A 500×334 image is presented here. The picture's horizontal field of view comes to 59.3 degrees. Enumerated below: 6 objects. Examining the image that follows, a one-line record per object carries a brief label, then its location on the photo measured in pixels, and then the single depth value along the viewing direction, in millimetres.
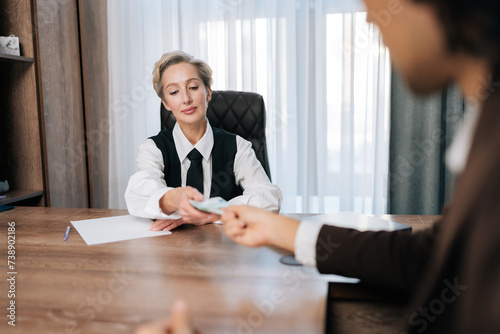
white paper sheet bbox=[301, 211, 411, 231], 1314
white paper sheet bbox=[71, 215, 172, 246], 1312
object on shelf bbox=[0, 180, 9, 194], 2309
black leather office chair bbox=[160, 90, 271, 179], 2162
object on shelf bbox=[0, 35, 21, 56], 2289
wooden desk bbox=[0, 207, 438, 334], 780
